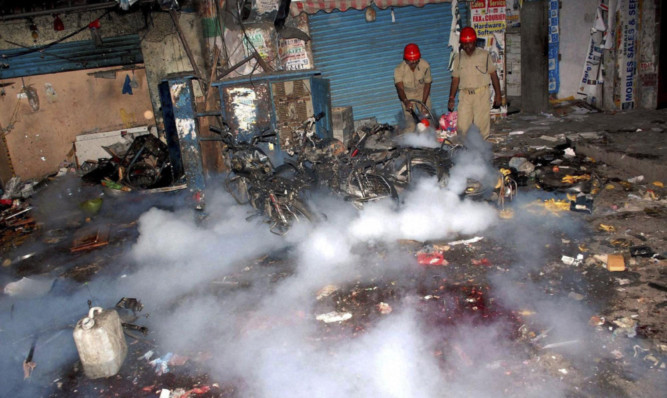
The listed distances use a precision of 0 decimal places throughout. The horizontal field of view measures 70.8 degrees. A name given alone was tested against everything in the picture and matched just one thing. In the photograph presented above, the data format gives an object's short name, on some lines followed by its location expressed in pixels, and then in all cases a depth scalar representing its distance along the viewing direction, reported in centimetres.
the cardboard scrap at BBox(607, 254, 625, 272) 431
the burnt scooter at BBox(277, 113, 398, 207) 586
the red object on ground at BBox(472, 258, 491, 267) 474
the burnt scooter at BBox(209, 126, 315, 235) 570
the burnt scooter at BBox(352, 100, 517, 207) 617
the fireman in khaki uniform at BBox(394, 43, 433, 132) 896
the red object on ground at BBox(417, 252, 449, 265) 489
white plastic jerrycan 366
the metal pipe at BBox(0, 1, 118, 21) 976
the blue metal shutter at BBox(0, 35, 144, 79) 1071
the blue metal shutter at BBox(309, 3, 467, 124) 1090
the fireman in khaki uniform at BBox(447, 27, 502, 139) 796
